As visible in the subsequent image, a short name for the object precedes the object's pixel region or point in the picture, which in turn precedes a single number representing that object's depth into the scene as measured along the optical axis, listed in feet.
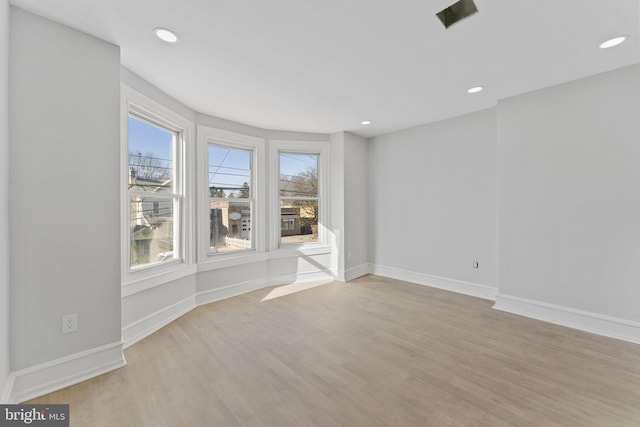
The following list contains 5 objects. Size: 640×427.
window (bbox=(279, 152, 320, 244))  14.23
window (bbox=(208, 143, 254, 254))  11.87
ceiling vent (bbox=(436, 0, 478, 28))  5.41
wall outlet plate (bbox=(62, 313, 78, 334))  6.00
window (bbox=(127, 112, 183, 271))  8.51
